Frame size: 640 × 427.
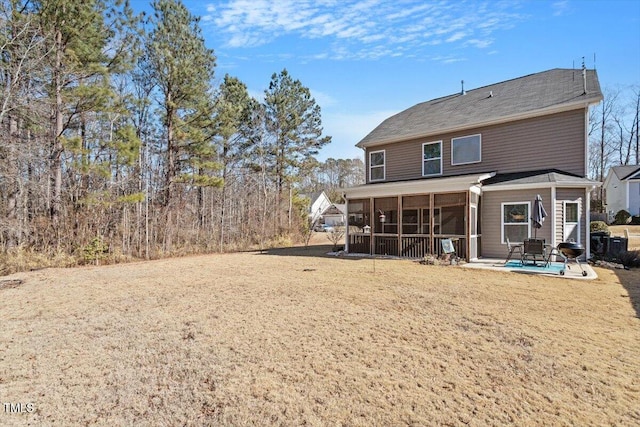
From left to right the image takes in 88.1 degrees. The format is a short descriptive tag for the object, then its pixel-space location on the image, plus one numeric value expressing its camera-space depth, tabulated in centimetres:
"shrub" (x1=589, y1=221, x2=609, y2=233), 1427
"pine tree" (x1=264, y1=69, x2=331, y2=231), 2289
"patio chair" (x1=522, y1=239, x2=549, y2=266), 948
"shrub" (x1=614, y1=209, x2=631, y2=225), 2430
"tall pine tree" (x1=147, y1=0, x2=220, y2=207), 1388
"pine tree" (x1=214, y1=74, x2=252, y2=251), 1577
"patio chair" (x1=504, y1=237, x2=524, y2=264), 1026
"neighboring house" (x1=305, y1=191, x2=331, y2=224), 4956
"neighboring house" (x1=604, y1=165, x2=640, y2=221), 2517
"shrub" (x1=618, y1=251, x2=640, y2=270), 993
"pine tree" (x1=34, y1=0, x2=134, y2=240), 1106
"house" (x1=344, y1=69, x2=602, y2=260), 1082
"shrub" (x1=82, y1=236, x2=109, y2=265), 1166
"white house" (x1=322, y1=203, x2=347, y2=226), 4453
